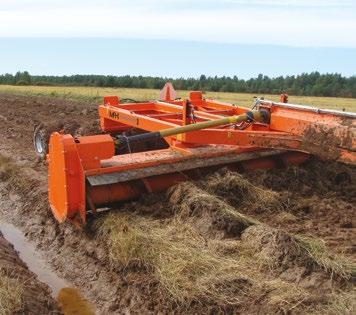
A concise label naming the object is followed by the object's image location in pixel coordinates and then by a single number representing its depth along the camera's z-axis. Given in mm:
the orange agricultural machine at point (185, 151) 5832
